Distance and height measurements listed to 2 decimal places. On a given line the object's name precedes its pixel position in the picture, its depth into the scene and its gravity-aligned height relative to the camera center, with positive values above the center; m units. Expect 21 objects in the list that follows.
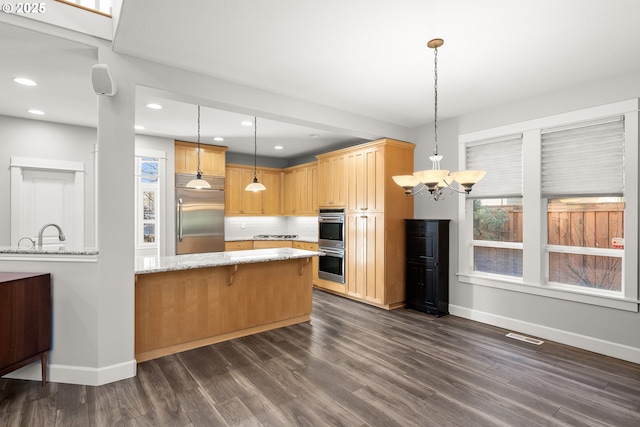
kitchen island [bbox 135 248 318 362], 3.11 -0.88
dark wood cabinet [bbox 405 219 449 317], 4.51 -0.71
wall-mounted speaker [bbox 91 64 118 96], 2.40 +1.01
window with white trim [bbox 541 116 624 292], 3.34 +0.14
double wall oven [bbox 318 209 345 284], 5.52 -0.49
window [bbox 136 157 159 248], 5.72 +0.26
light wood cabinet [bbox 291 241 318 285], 6.18 -0.64
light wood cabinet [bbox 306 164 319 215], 6.65 +0.51
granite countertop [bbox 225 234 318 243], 6.71 -0.49
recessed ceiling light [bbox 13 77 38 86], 3.30 +1.36
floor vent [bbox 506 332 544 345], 3.61 -1.38
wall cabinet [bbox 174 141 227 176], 5.89 +1.05
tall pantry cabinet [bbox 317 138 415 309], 4.77 -0.06
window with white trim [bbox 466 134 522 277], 4.07 +0.11
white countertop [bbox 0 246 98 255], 2.67 -0.29
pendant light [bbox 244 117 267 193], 4.83 +1.34
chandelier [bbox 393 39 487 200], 2.50 +0.29
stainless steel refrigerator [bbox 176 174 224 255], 5.79 -0.03
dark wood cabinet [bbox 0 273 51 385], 2.34 -0.78
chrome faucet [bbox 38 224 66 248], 2.96 -0.24
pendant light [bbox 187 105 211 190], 4.73 +0.46
